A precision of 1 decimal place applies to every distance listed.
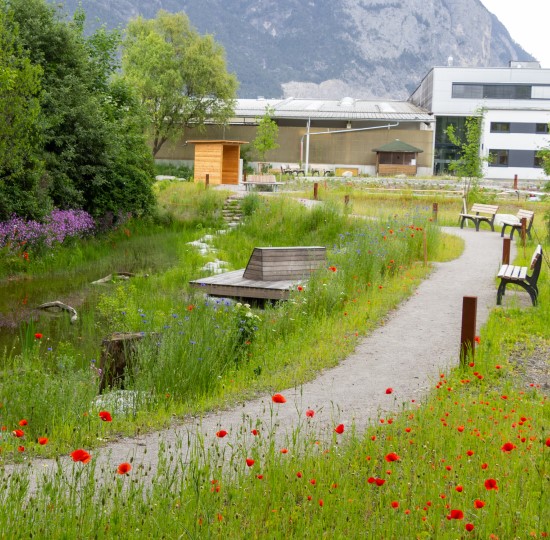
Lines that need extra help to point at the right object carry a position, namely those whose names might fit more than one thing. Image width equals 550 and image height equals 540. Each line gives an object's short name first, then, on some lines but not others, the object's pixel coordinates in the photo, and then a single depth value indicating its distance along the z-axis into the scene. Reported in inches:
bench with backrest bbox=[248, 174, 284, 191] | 1337.4
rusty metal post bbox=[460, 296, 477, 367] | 291.9
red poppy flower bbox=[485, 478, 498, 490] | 123.4
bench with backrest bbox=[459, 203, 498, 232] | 903.1
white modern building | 2204.7
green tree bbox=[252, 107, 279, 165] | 1865.2
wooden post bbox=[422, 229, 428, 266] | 588.7
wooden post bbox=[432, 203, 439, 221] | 915.8
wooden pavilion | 1957.4
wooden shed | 1336.1
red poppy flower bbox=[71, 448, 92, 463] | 118.2
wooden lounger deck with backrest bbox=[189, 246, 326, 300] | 478.0
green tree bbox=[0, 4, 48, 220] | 596.4
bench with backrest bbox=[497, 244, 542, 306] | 410.9
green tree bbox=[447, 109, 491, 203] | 1179.9
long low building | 2046.0
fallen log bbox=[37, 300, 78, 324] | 477.1
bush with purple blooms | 635.5
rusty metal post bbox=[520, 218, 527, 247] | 706.2
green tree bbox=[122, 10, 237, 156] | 1804.9
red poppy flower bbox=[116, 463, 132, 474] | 117.0
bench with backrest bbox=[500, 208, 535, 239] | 764.3
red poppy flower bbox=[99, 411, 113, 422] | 139.6
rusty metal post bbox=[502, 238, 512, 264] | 521.5
